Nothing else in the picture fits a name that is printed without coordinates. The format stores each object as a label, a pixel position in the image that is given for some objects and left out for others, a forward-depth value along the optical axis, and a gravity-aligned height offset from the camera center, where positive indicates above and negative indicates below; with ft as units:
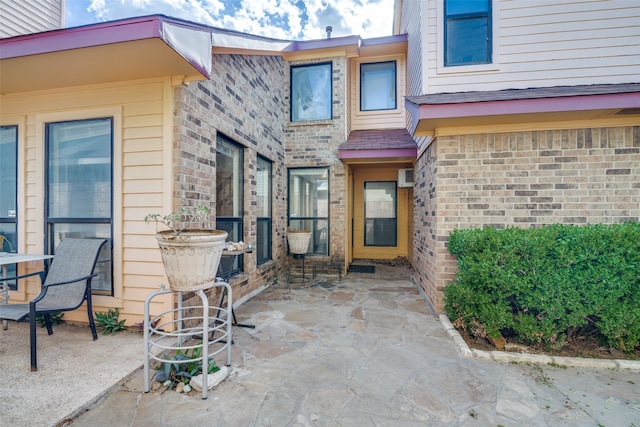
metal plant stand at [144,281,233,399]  6.94 -3.56
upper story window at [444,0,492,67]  12.75 +7.83
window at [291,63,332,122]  20.99 +8.61
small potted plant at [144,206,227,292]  6.81 -1.00
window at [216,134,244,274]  12.79 +1.09
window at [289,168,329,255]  20.84 +0.68
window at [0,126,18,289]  11.46 +0.95
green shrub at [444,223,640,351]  8.92 -2.13
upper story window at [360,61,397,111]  22.82 +9.85
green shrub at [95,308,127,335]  10.07 -3.67
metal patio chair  8.86 -2.13
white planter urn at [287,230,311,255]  18.66 -1.70
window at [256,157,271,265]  16.96 +0.22
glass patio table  9.37 -1.49
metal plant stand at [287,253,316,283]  18.81 -3.85
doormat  21.97 -4.09
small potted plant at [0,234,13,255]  11.21 -1.17
